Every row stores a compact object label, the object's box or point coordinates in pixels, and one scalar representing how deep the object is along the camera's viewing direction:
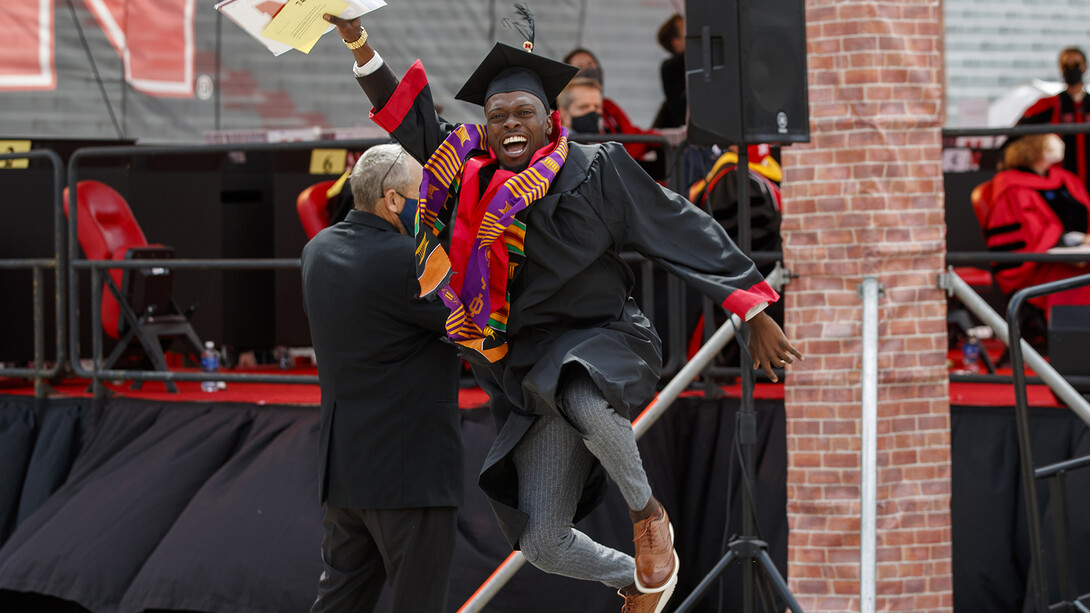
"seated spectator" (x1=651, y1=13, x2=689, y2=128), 16.03
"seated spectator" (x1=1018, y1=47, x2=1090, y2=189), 16.34
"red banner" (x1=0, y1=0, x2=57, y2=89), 17.55
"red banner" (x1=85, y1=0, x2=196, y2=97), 18.59
